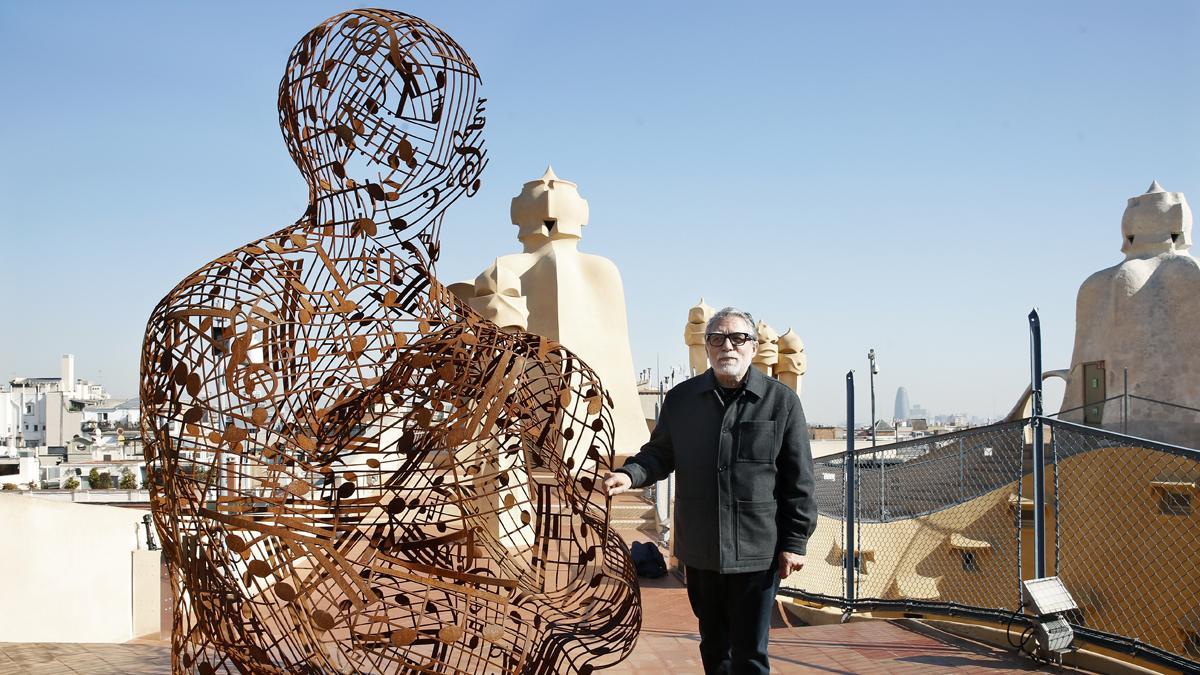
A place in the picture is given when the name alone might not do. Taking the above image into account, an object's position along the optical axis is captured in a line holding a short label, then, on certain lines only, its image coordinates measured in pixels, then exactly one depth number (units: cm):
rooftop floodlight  438
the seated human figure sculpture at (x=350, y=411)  245
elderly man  308
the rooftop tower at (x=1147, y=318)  1838
